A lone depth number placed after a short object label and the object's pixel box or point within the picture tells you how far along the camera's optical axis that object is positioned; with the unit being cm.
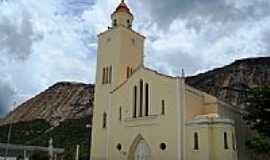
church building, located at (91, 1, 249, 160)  1902
